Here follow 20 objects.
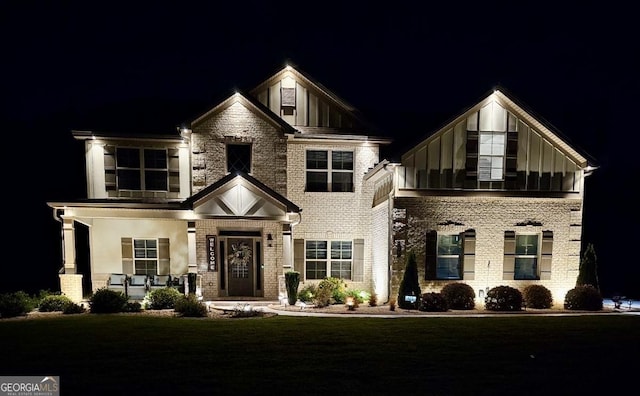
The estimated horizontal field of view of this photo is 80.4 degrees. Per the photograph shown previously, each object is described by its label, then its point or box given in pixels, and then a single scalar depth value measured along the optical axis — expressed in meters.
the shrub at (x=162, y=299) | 12.83
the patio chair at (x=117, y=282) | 14.52
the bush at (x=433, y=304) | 12.70
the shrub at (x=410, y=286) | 12.99
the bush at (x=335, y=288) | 14.52
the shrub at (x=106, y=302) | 12.06
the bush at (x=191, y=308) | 11.70
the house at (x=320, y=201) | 13.73
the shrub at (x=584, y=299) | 13.16
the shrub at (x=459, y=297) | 13.12
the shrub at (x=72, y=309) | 12.04
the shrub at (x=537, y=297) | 13.45
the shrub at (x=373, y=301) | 13.94
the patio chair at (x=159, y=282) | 14.42
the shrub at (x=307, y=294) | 14.41
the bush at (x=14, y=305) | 11.48
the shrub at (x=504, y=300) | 12.96
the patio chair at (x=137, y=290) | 14.27
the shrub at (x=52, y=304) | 12.32
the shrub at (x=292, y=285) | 13.83
